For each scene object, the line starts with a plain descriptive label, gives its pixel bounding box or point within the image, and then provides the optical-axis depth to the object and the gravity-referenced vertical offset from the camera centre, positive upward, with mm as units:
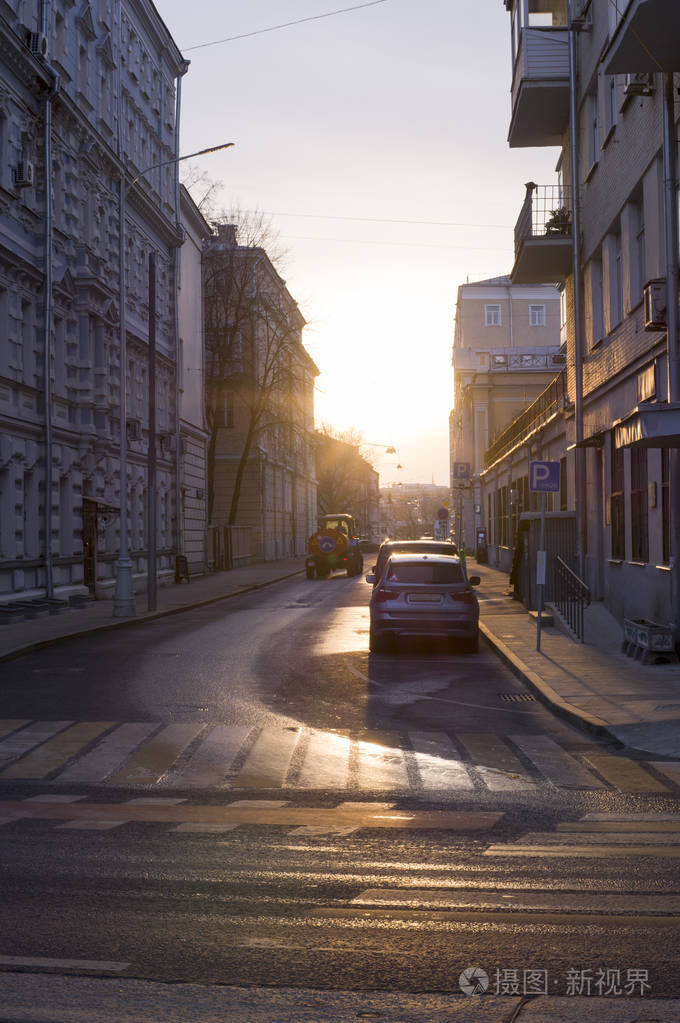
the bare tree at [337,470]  118812 +6410
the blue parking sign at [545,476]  17594 +819
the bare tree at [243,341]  55875 +9574
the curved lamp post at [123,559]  26109 -591
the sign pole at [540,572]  16562 -613
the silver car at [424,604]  17797 -1127
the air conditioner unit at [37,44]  27406 +11606
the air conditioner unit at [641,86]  16719 +6418
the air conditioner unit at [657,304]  15820 +3063
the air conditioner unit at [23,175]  26578 +8234
